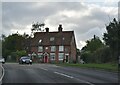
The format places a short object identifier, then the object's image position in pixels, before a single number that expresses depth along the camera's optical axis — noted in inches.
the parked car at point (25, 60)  2477.9
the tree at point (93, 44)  4722.4
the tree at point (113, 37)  1705.2
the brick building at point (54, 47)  3959.2
